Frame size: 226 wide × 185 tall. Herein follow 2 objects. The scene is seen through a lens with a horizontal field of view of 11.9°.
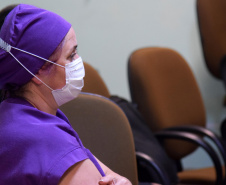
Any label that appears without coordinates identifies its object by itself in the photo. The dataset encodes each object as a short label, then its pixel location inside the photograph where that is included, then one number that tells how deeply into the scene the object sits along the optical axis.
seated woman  2.85
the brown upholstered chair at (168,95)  4.11
